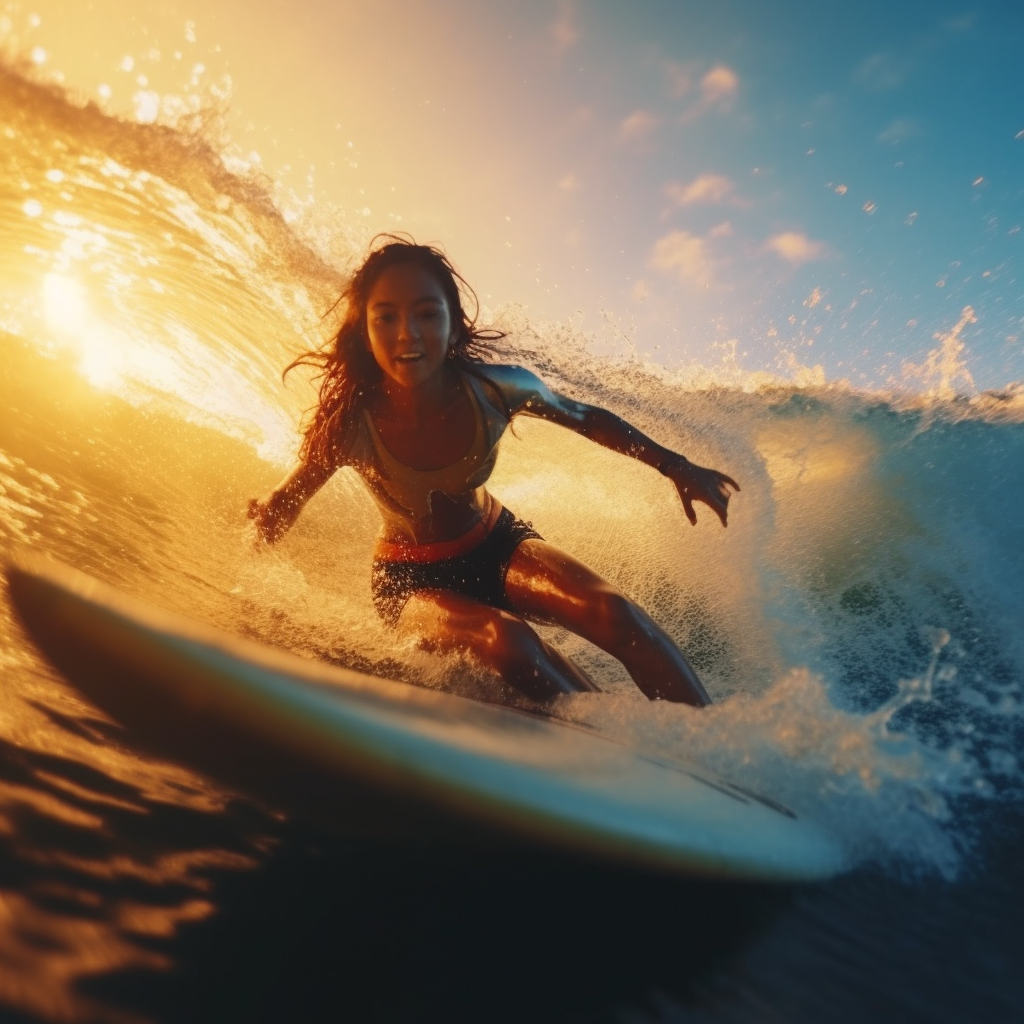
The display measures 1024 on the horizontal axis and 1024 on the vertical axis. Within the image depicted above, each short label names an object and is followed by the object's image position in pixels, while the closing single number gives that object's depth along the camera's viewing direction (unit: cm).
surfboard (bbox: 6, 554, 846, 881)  86
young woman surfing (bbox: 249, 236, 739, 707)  245
